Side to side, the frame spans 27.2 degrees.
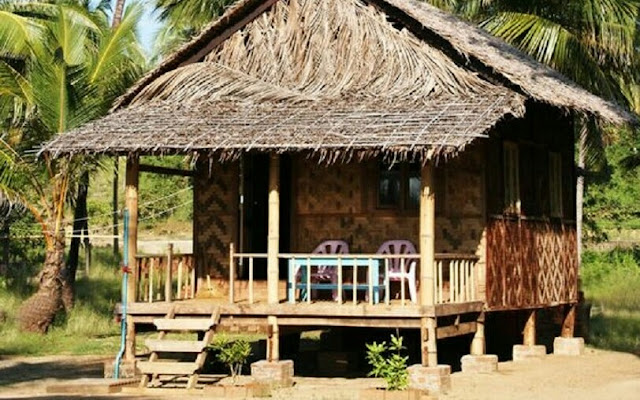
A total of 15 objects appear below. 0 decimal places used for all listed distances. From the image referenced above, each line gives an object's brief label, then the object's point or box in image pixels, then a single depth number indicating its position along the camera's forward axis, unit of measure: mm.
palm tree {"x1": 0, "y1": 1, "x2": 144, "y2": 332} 24078
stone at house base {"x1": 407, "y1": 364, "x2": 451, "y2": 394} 17047
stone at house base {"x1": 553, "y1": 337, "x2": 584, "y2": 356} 22531
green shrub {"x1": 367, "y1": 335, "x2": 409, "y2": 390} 16156
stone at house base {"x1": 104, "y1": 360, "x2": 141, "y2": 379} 18656
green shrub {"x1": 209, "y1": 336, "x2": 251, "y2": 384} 17531
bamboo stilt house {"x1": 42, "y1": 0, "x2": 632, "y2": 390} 17594
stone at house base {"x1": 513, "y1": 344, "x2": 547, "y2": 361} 21156
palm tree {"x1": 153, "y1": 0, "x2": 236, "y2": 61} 31812
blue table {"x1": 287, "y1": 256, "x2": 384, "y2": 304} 17750
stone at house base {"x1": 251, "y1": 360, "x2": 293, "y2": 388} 17672
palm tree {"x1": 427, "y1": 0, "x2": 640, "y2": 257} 27562
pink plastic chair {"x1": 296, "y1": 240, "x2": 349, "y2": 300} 19016
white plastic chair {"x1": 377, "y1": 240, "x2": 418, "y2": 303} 18984
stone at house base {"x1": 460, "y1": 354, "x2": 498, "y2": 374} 18953
